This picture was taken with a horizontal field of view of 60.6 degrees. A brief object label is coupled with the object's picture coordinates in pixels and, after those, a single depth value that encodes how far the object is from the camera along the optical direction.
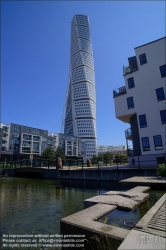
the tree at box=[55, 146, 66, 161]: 64.75
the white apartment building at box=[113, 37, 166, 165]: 18.92
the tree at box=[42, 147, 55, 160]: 53.81
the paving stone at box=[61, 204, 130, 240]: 2.69
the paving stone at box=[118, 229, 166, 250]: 2.27
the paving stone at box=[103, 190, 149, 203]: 5.47
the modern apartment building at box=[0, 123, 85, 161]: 65.84
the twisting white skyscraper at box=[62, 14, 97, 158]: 156.00
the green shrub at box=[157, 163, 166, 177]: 9.94
